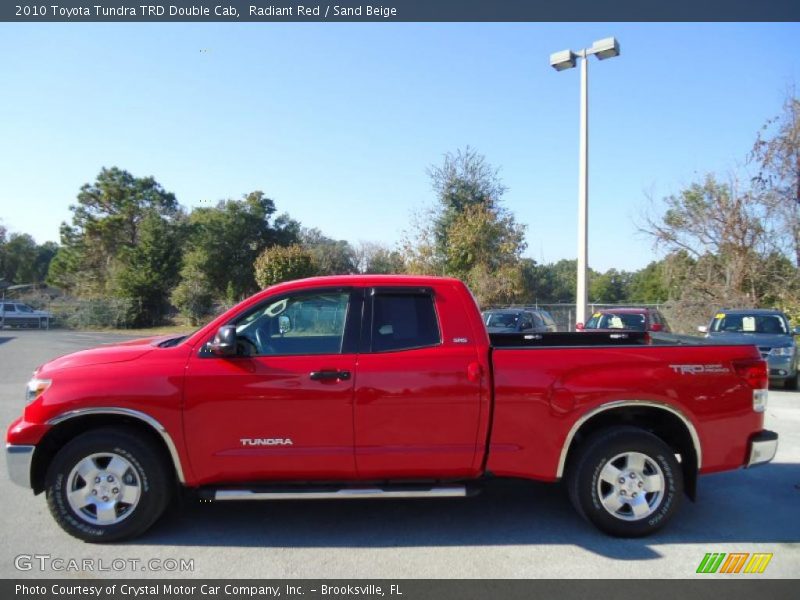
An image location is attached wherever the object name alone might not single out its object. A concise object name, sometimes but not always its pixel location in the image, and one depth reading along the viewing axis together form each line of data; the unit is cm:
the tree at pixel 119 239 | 4066
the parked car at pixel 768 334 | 1164
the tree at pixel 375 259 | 3838
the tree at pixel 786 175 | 2134
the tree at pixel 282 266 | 3291
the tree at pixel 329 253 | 4158
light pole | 1454
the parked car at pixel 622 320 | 1448
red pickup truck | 425
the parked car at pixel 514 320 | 1758
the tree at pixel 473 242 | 2877
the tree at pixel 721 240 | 2280
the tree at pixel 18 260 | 6788
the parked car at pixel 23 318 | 3712
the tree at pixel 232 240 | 4106
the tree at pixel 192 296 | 3612
